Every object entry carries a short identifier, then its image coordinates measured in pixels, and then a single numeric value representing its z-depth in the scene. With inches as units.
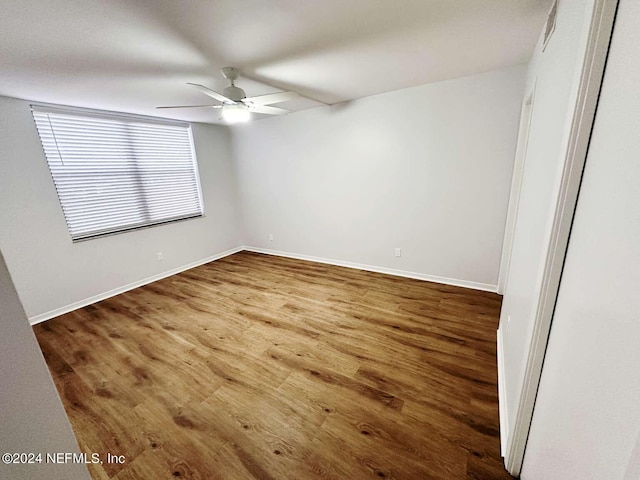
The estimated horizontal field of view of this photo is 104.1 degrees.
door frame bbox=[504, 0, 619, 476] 26.7
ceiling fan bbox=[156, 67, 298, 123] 81.3
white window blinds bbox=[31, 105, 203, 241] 112.8
